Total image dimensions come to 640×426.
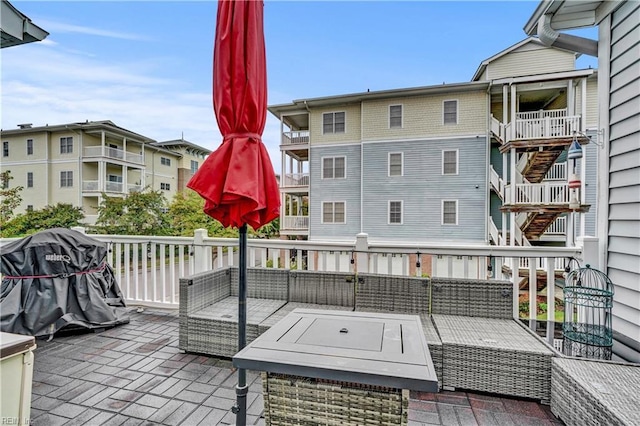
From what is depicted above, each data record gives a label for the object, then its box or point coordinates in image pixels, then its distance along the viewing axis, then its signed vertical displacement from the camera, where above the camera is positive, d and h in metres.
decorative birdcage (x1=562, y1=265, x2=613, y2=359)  2.28 -0.87
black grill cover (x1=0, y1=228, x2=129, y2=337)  3.01 -0.84
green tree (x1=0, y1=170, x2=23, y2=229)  12.31 +0.10
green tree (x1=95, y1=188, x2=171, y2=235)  12.39 -0.42
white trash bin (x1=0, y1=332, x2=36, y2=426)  1.42 -0.84
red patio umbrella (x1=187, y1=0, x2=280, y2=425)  1.47 +0.42
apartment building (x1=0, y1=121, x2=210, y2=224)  15.38 +2.21
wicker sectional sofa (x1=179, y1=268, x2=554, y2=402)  2.05 -0.93
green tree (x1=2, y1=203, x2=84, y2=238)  12.63 -0.69
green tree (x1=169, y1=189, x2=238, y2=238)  13.60 -0.66
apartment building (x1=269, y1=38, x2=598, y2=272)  9.41 +1.84
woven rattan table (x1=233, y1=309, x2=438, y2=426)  1.18 -0.65
